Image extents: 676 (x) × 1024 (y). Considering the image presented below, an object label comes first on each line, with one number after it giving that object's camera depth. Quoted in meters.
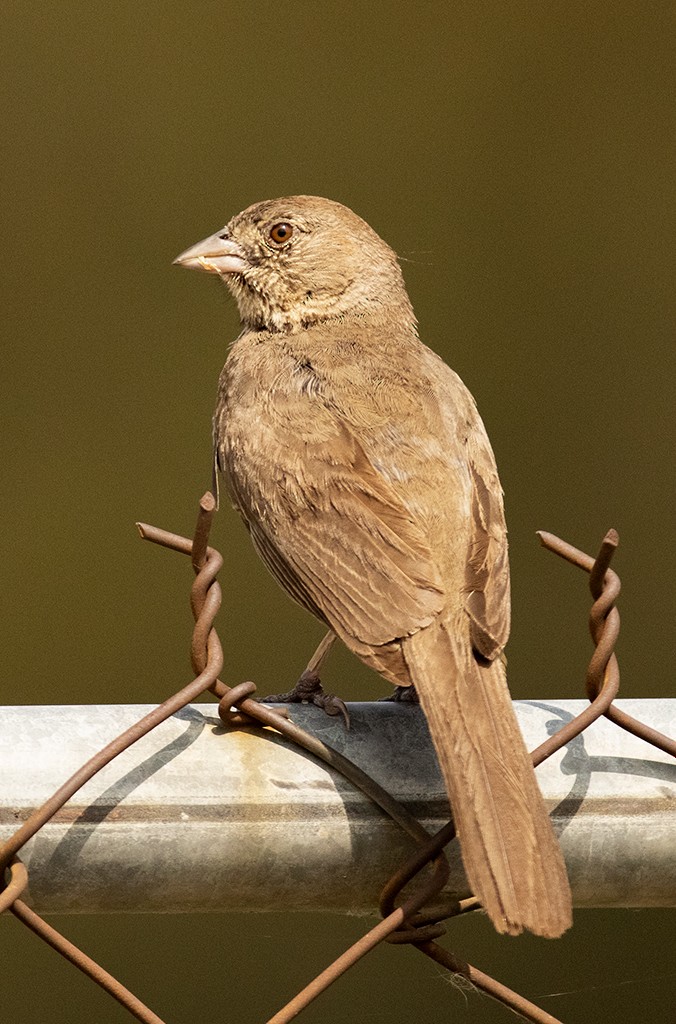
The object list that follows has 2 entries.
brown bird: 3.17
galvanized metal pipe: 3.15
